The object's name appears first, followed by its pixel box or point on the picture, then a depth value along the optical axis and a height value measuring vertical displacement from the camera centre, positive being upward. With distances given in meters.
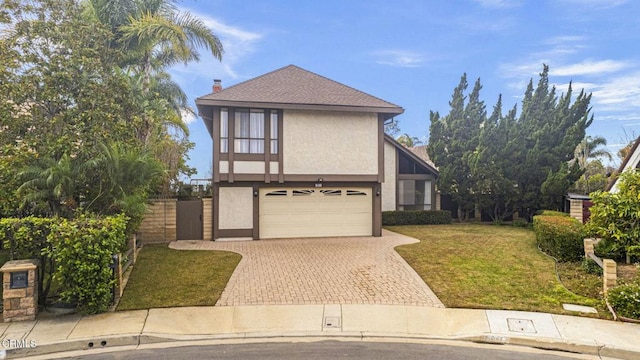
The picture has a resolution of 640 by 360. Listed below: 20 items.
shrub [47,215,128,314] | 6.68 -1.44
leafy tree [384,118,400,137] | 49.16 +7.78
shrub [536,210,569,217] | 16.17 -1.27
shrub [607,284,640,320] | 6.93 -2.26
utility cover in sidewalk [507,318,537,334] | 6.52 -2.61
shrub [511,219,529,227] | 19.61 -2.05
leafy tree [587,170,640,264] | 9.49 -0.86
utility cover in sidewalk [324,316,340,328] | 6.74 -2.60
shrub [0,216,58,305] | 6.89 -1.02
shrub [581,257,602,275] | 9.47 -2.18
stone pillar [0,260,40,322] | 6.66 -2.01
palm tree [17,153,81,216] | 7.93 +0.03
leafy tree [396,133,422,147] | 46.35 +6.19
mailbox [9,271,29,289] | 6.69 -1.77
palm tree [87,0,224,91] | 13.10 +6.01
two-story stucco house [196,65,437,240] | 14.28 +1.12
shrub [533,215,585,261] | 10.70 -1.65
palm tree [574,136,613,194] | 30.17 +3.01
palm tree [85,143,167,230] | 8.62 +0.17
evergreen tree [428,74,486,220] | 20.56 +2.55
